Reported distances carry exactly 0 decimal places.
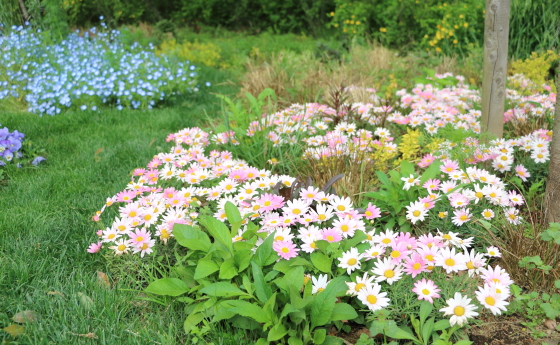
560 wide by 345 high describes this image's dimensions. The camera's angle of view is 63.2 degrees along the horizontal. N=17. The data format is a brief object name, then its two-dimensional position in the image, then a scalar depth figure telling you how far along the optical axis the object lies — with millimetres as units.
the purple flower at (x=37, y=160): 3422
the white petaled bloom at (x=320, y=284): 1822
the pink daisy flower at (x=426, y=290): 1704
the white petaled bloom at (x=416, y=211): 2199
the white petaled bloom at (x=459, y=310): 1601
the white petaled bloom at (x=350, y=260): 1854
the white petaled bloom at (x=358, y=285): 1773
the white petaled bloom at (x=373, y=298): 1699
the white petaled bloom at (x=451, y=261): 1806
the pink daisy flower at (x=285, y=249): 1911
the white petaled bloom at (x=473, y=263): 1845
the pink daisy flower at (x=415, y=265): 1823
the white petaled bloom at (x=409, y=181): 2336
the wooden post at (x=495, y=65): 2877
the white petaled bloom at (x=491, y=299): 1632
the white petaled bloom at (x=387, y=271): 1812
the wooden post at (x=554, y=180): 2229
